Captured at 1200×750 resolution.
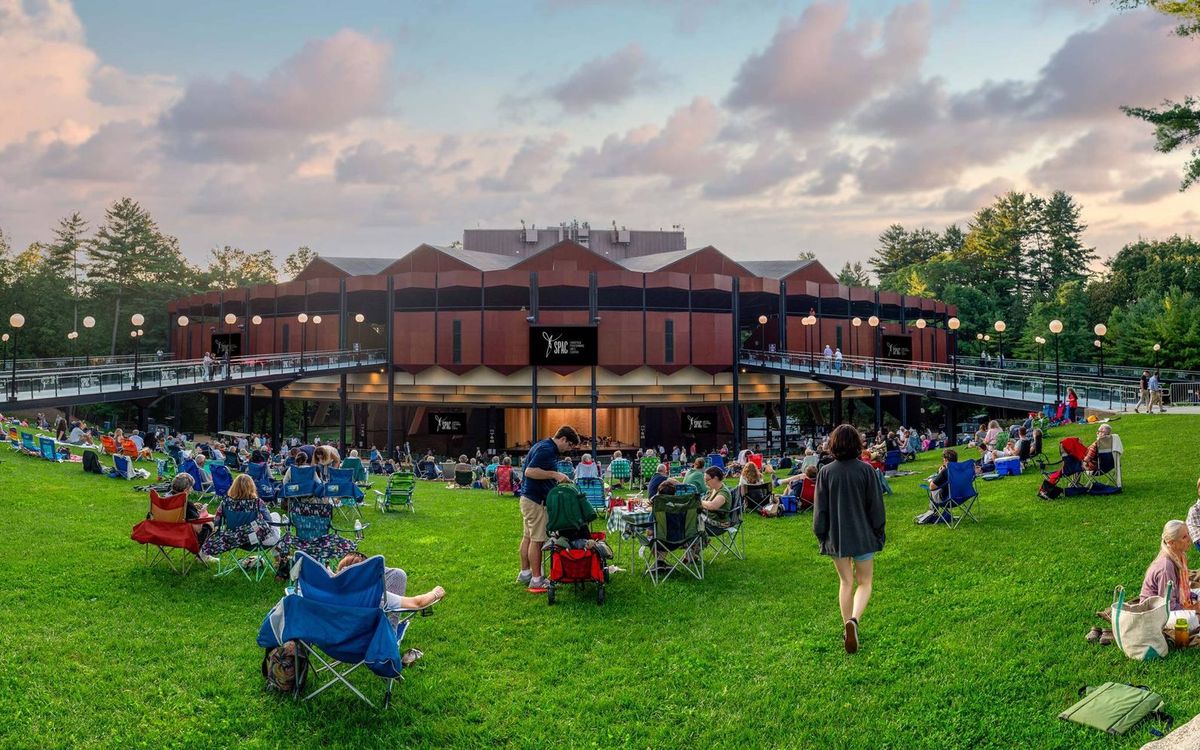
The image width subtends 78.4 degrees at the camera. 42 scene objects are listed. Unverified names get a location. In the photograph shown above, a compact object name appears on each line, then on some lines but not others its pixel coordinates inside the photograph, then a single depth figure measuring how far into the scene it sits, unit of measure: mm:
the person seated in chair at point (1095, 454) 11438
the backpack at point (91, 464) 17125
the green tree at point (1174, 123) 13109
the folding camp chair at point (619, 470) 19625
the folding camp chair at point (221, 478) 12592
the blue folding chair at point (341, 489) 12344
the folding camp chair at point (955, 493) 10484
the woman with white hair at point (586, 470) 15728
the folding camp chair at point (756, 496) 12875
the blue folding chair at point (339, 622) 5078
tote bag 5336
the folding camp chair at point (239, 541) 8492
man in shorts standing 7555
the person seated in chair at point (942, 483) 10570
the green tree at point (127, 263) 60844
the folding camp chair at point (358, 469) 14895
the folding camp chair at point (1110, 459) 11523
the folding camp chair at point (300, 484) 11461
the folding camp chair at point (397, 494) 14023
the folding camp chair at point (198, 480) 13906
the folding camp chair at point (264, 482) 12328
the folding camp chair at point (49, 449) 18875
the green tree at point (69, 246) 64438
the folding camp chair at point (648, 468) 19328
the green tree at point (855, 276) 95000
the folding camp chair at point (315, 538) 8078
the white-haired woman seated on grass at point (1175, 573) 5758
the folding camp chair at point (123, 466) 16547
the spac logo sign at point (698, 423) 39062
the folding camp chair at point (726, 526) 9016
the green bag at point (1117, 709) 4457
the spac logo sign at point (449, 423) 38562
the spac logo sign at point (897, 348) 46178
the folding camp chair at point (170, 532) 8445
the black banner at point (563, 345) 36781
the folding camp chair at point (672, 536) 8180
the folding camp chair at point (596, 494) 13633
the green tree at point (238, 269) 71688
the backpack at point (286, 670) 5340
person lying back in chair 6109
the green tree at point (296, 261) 87625
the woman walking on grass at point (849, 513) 5664
